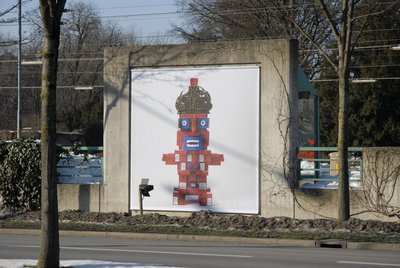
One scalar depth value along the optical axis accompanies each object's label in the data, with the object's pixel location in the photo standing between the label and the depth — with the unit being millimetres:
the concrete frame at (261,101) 21047
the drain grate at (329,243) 17138
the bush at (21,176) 23344
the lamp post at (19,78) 42188
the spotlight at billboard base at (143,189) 21781
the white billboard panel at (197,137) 21422
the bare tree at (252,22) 43575
